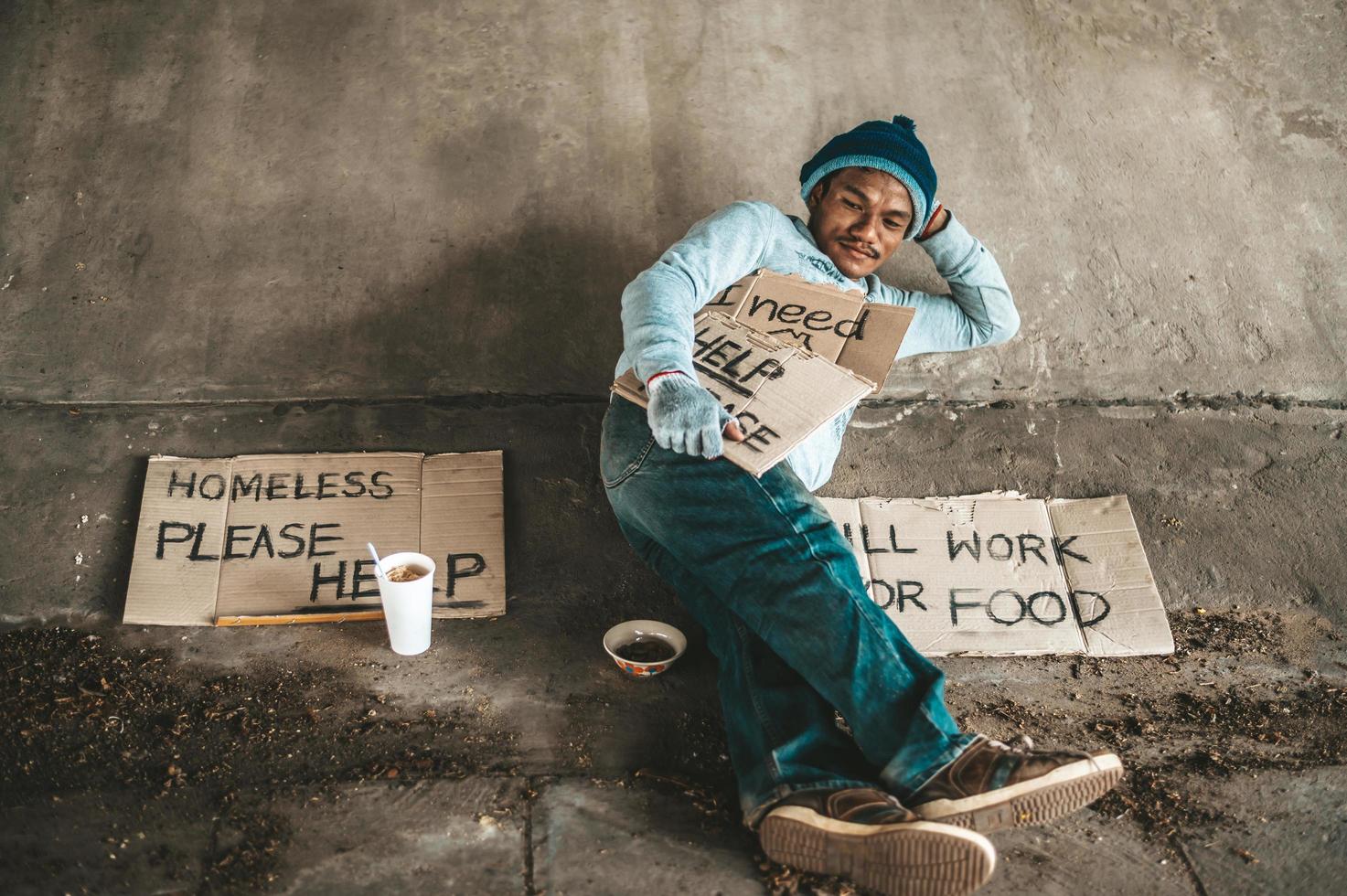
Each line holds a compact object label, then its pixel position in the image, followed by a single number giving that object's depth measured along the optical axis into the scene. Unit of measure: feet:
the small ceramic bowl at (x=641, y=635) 6.64
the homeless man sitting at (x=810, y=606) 4.84
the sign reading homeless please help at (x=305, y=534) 6.84
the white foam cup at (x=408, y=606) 6.19
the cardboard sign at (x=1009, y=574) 7.14
